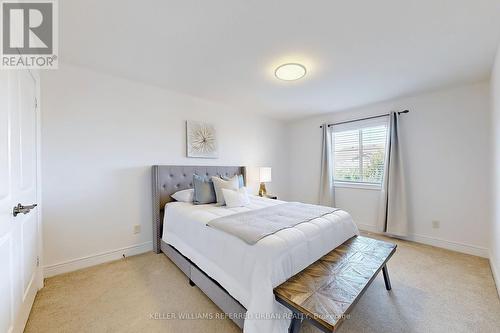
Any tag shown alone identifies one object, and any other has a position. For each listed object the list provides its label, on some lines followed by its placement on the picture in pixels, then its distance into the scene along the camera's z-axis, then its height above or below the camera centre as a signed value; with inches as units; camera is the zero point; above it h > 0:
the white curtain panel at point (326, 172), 162.7 -6.4
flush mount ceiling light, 89.5 +43.1
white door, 46.9 -9.0
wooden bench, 44.2 -32.3
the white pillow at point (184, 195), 111.2 -17.5
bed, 51.1 -29.4
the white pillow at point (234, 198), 102.0 -17.7
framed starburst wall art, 129.1 +16.5
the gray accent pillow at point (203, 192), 108.1 -15.1
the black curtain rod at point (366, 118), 129.6 +33.6
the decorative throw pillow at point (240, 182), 126.2 -11.4
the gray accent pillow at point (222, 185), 107.5 -12.1
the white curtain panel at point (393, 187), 127.2 -14.8
